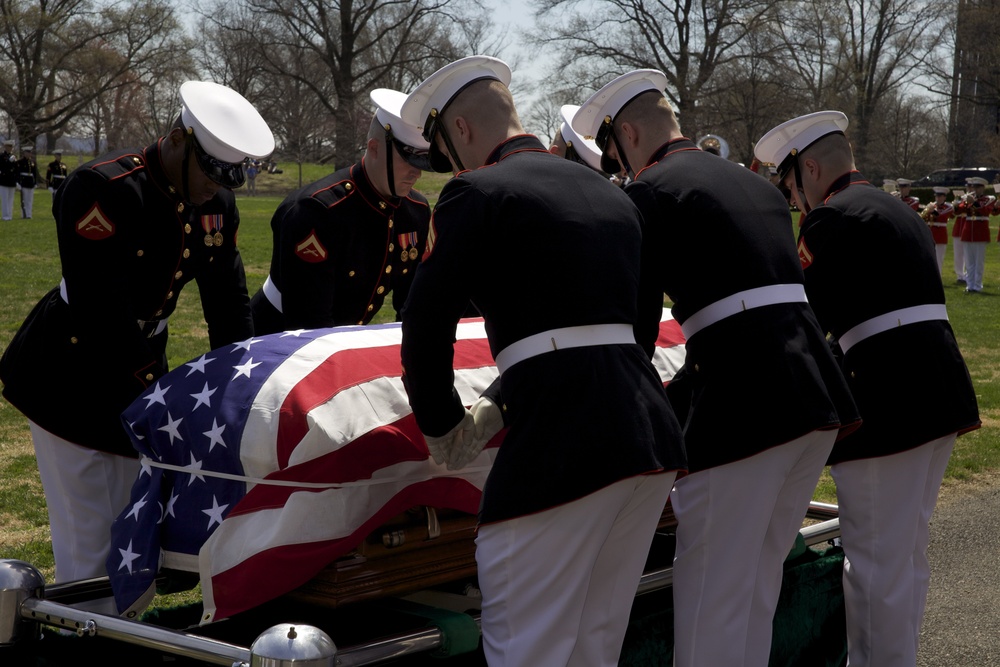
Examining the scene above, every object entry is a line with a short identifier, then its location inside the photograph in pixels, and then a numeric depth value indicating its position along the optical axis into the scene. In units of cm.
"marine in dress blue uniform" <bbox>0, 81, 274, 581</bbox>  313
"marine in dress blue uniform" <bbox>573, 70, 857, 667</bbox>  293
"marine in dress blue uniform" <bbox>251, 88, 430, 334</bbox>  400
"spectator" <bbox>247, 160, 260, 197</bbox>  3662
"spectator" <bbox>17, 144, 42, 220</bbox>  2453
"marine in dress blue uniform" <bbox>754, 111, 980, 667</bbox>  349
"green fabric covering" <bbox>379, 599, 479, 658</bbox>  253
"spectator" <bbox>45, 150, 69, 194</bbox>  2963
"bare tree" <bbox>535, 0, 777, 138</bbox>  3812
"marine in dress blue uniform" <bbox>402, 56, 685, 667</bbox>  230
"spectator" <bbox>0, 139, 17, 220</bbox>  2381
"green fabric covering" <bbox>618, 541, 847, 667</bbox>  365
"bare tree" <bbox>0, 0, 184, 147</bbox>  3931
